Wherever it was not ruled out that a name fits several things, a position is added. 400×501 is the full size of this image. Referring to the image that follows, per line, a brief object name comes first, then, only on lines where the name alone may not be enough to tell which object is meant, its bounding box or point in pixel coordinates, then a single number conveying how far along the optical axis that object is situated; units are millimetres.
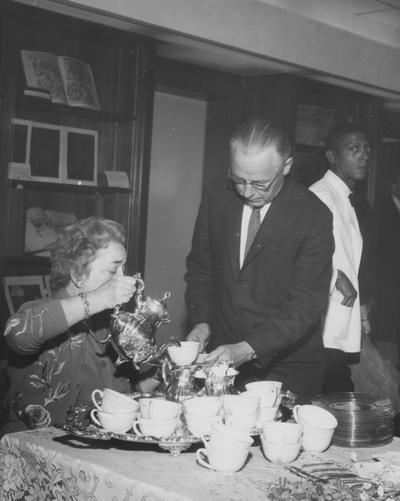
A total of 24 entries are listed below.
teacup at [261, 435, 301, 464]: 1779
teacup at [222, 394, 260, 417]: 1859
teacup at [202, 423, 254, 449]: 1671
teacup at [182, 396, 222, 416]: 1873
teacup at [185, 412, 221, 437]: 1854
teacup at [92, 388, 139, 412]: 1876
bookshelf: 3365
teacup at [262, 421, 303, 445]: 1787
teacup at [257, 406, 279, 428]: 1955
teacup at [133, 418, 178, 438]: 1843
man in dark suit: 2547
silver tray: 1807
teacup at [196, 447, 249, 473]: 1676
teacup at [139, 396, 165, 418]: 1889
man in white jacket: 3557
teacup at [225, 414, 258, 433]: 1843
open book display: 3518
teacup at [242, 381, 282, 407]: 2006
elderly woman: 2170
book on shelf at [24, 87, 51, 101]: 3502
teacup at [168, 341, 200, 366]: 2088
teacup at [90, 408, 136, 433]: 1862
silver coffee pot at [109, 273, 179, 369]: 2100
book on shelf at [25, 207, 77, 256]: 3629
